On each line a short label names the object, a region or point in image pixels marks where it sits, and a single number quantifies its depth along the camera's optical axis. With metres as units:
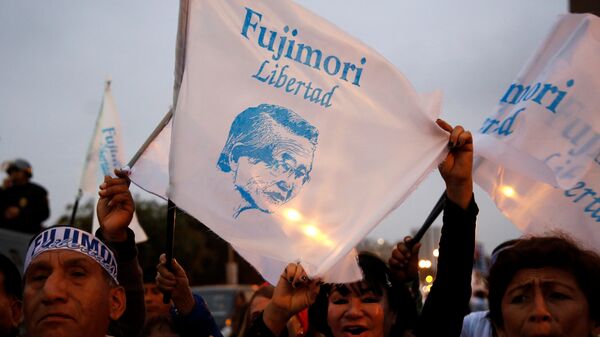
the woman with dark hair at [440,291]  2.74
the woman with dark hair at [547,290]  2.89
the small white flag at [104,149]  6.84
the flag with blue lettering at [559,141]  3.49
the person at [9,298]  3.35
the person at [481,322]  3.30
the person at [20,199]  7.35
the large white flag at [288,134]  2.92
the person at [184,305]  3.35
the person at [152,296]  5.33
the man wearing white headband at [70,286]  2.75
